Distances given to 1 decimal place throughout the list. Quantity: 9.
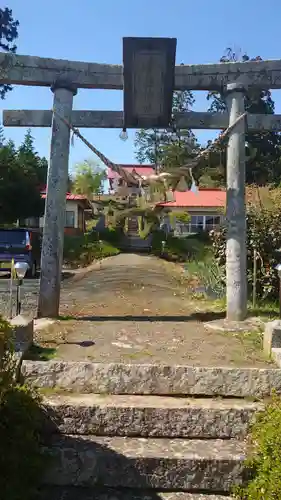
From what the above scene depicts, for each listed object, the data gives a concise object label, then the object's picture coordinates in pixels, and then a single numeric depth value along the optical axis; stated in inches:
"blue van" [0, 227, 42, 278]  589.6
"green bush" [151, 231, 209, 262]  870.9
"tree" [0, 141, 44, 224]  1043.3
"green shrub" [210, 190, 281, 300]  368.6
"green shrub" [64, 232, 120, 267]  874.6
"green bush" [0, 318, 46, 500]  133.8
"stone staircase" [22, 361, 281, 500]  144.0
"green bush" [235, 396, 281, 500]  136.1
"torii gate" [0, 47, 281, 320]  278.1
